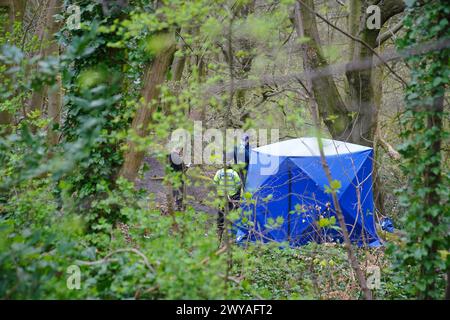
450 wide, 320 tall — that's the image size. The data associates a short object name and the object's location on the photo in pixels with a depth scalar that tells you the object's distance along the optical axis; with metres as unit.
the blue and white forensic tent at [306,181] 17.76
